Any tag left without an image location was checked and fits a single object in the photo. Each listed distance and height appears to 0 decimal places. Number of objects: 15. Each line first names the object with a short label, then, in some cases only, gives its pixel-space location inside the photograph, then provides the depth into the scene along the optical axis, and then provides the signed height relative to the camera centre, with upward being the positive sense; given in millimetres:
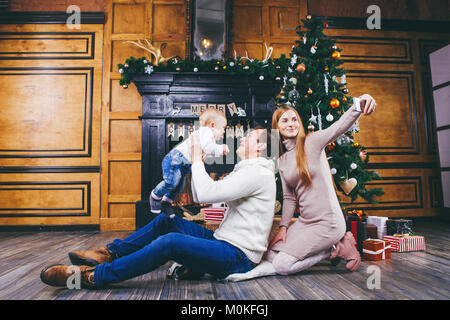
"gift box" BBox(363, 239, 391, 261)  2131 -577
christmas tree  2633 +831
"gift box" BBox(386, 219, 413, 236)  2525 -466
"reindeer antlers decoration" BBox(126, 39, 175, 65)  3646 +1784
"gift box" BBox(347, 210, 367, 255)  2283 -447
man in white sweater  1311 -312
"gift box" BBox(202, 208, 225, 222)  2474 -312
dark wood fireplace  3609 +1072
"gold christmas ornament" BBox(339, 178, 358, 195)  2578 -57
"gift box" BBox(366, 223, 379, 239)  2453 -488
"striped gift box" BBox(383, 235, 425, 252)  2383 -587
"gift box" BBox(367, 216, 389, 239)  2631 -476
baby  1878 +142
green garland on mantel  3520 +1496
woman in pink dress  1604 -203
